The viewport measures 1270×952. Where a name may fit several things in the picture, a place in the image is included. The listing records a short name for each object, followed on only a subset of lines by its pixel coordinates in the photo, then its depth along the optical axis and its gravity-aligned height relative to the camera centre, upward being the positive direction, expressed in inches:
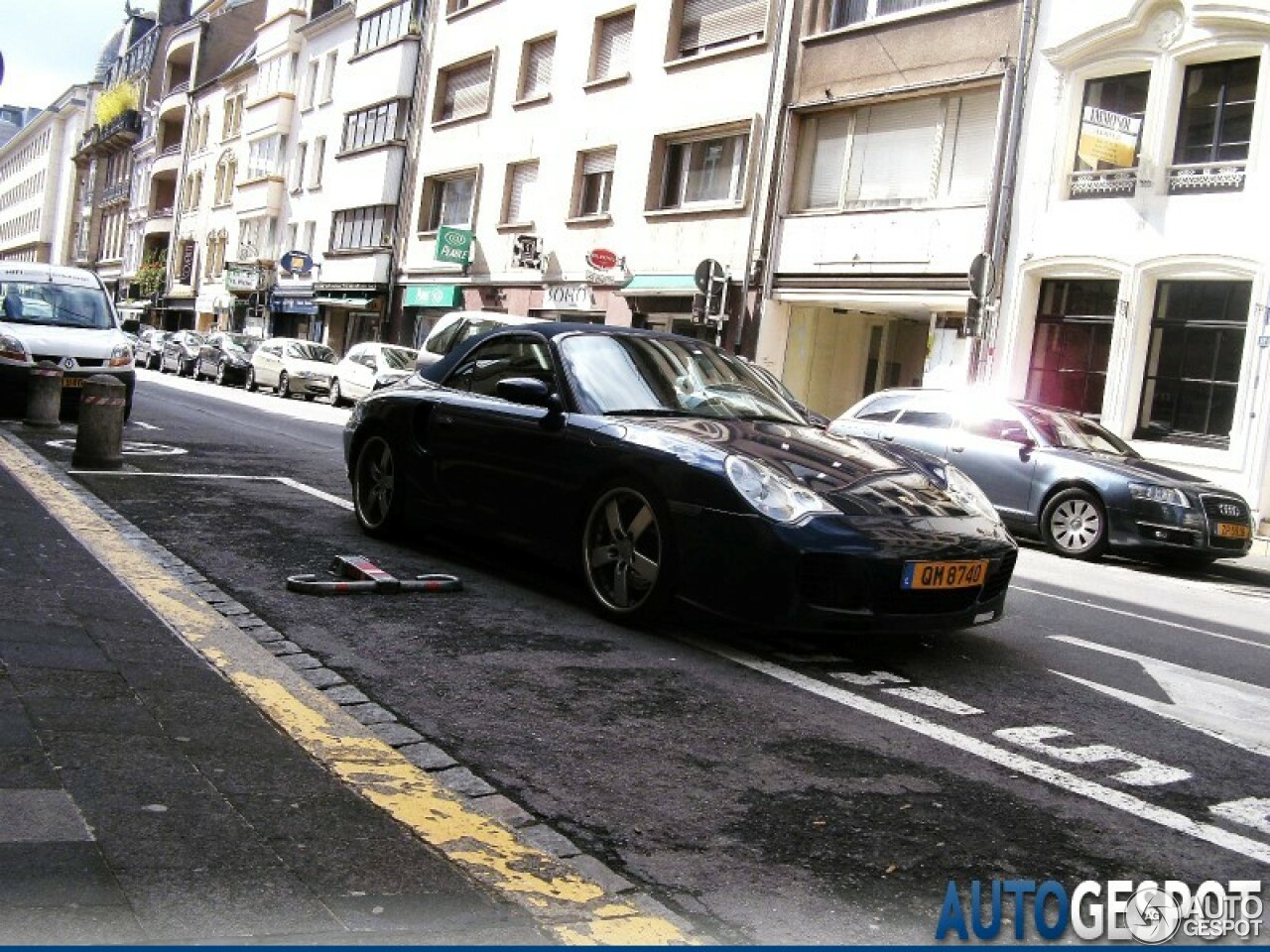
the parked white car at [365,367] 1099.3 +7.0
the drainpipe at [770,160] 990.4 +194.7
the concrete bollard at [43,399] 549.3 -26.7
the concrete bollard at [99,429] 429.4 -28.4
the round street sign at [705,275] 945.5 +100.2
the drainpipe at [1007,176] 813.2 +168.5
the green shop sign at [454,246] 1358.3 +139.1
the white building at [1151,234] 705.6 +133.4
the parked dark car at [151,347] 1657.1 -1.4
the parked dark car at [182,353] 1513.3 -3.6
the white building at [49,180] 3833.7 +452.8
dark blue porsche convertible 223.1 -12.9
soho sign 1176.4 +91.0
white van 574.9 +1.8
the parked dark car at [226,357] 1370.6 -1.8
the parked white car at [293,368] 1230.3 -2.7
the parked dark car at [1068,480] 503.8 -3.4
